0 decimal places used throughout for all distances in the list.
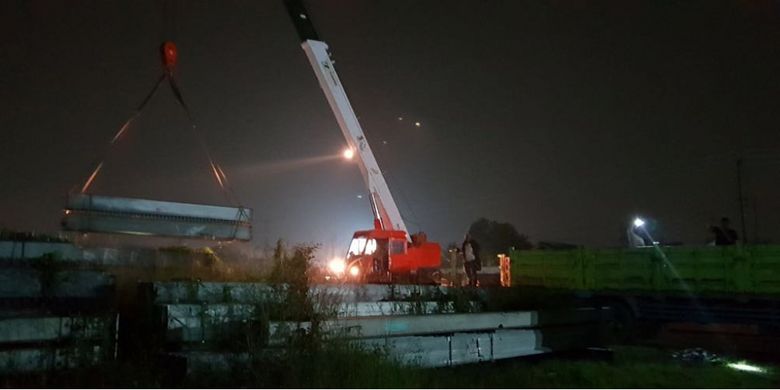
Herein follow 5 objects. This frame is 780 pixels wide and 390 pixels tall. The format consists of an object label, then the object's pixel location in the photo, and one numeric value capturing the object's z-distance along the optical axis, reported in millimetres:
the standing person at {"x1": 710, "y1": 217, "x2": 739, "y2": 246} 14547
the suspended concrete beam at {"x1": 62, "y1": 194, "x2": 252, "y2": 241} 10625
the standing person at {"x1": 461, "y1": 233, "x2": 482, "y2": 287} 16188
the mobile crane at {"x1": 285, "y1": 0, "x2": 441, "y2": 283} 17078
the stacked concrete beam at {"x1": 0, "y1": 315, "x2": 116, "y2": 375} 6559
